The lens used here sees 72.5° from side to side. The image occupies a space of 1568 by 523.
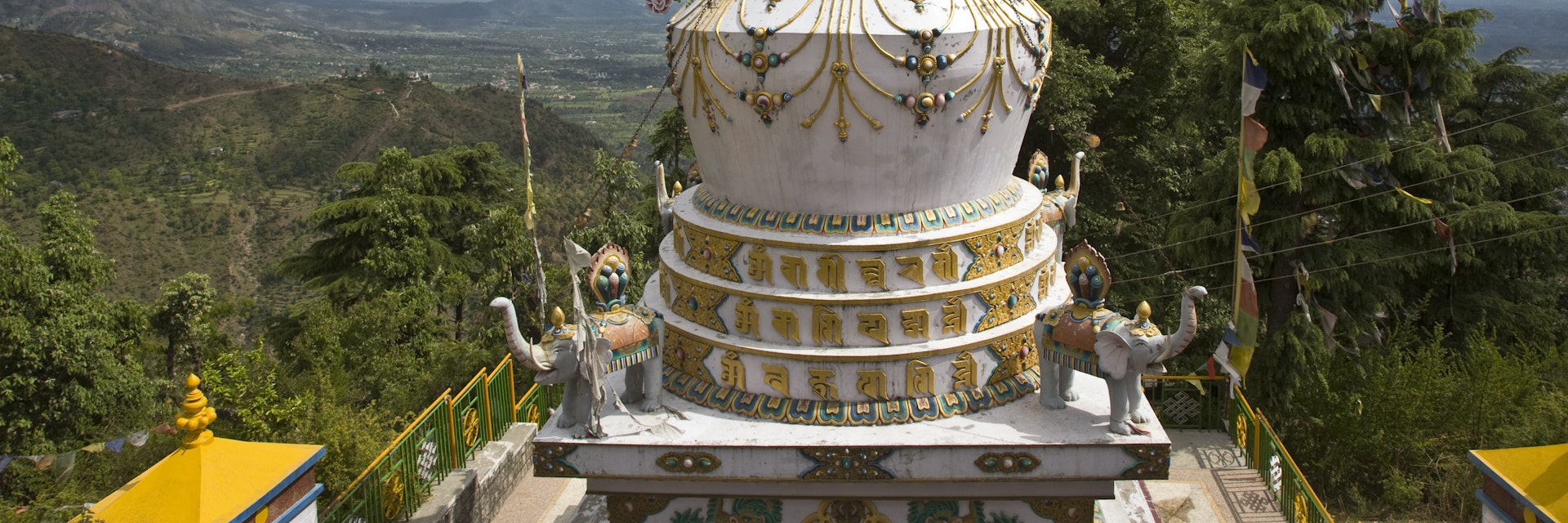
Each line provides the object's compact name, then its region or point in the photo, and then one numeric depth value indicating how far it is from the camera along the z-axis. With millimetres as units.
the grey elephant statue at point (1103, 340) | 7324
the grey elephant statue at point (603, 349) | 7484
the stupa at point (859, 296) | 7656
